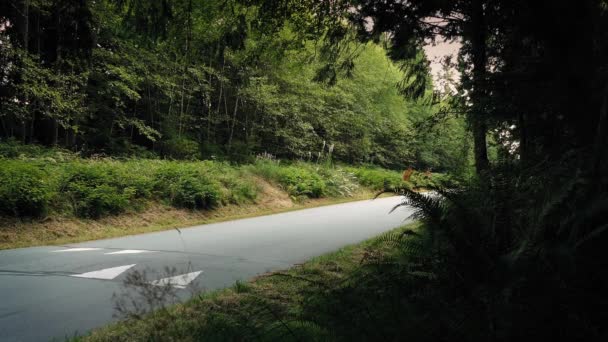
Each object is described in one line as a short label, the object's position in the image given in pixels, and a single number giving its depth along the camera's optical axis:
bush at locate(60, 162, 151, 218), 9.02
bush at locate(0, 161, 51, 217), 7.63
